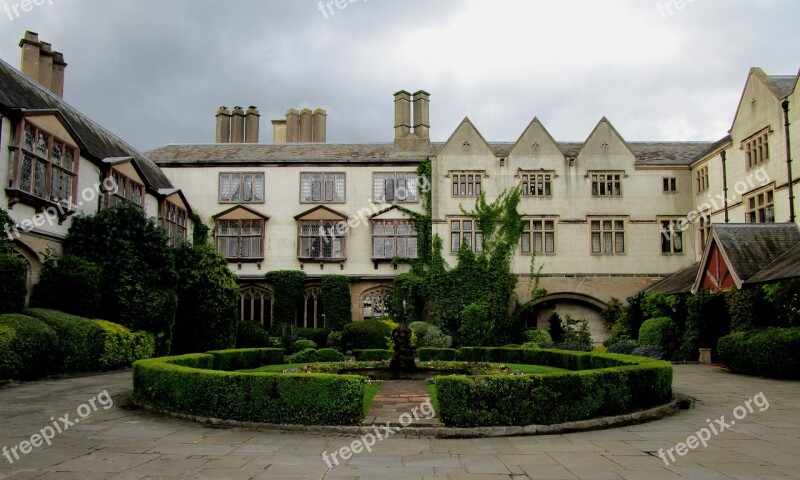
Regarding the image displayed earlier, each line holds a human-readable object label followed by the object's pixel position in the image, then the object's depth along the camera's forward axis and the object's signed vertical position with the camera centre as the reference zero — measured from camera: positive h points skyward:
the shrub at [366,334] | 29.23 -1.83
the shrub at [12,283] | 15.86 +0.39
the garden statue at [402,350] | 16.98 -1.50
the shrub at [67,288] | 19.70 +0.31
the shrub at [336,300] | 32.81 -0.15
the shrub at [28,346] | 14.88 -1.25
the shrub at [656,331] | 25.72 -1.46
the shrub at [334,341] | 30.38 -2.21
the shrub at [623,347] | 26.20 -2.18
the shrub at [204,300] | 25.98 -0.12
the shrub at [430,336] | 29.14 -1.89
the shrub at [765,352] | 17.30 -1.68
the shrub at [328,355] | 23.36 -2.26
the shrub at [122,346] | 19.70 -1.67
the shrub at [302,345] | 28.11 -2.23
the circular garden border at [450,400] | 9.98 -1.79
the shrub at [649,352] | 23.39 -2.15
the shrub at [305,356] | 22.73 -2.24
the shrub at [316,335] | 31.41 -1.96
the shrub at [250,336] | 29.62 -1.93
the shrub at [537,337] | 30.82 -2.04
